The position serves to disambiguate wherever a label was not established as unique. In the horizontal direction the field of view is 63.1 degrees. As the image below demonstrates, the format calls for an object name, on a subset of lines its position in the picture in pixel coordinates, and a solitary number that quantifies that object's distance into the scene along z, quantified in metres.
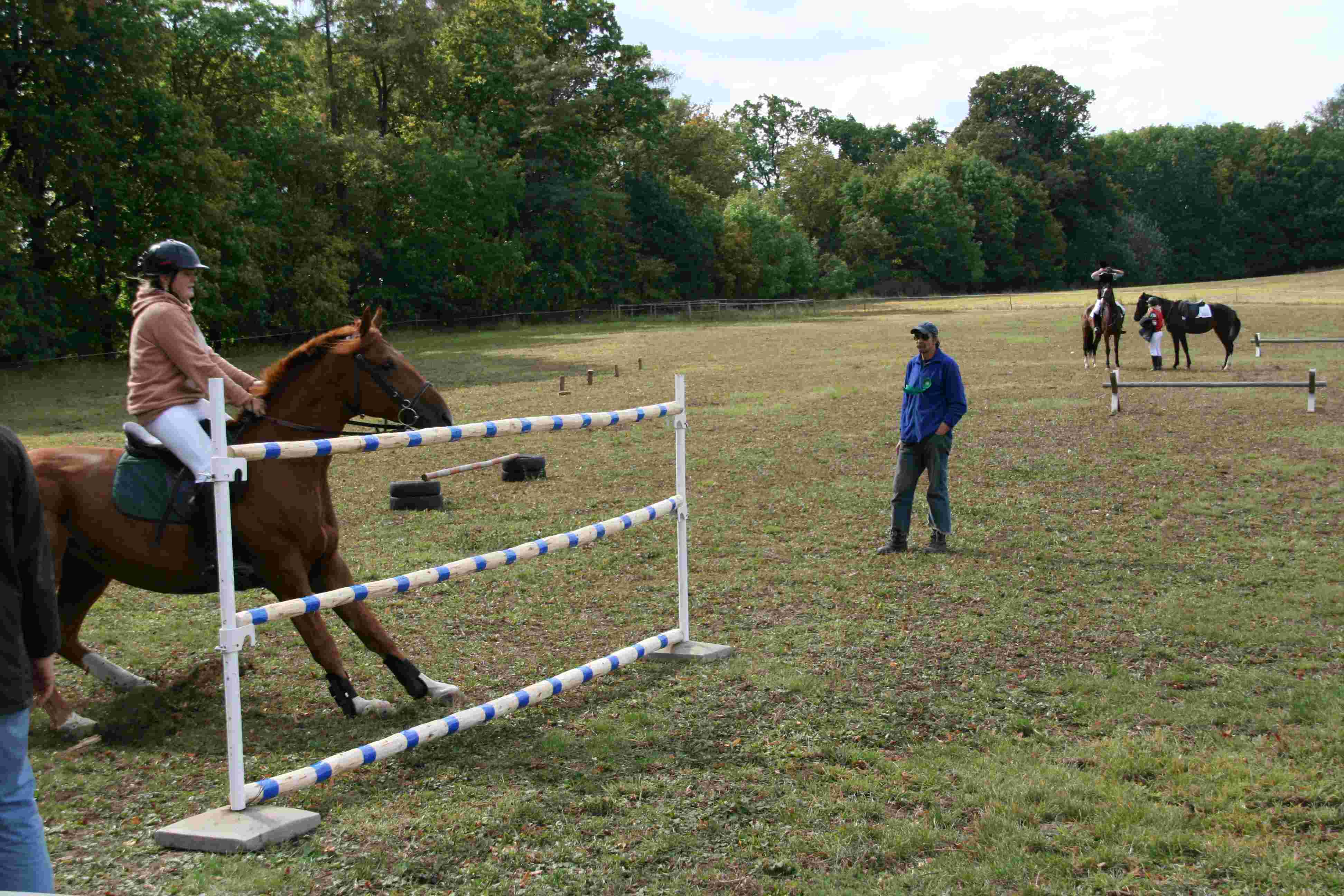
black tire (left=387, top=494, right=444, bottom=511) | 12.94
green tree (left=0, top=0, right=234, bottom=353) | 35.06
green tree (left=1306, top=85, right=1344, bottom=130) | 106.12
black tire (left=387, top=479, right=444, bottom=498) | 12.95
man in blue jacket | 10.25
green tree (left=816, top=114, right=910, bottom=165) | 118.69
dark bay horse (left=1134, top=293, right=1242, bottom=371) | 26.12
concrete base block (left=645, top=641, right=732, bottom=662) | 7.36
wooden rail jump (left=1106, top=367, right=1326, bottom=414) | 16.08
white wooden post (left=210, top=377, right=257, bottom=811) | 4.71
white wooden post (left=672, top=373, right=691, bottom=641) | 7.24
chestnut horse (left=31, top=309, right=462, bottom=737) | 6.09
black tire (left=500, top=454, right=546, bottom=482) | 14.55
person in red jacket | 25.75
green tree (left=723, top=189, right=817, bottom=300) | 78.19
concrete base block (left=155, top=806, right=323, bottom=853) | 4.65
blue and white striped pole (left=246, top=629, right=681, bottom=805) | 4.89
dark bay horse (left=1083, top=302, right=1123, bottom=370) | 26.31
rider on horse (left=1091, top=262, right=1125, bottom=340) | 25.98
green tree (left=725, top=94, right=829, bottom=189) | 119.69
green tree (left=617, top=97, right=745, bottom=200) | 81.31
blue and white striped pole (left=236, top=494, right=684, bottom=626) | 4.95
